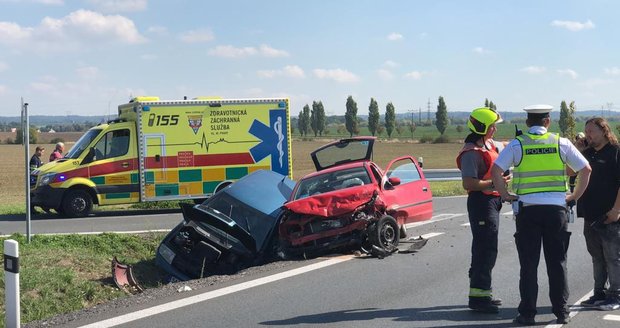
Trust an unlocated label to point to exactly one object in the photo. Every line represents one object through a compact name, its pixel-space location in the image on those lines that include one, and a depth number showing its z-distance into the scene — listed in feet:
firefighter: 20.71
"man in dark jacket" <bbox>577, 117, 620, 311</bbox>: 20.98
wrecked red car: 31.65
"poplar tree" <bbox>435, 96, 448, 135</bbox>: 398.62
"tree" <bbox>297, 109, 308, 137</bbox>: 535.60
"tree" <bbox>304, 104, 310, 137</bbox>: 534.78
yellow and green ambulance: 55.98
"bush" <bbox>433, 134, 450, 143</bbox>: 297.33
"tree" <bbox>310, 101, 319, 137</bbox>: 518.82
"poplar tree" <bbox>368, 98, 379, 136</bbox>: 453.99
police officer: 19.06
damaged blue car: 32.50
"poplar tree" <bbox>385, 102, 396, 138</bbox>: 441.27
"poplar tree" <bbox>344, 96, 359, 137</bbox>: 451.12
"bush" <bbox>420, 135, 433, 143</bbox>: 302.86
